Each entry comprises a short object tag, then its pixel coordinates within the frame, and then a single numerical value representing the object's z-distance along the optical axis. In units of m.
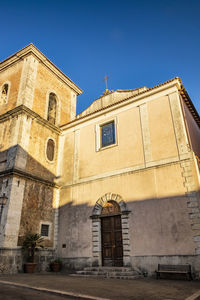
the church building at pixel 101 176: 9.33
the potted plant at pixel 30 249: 10.14
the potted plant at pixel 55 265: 11.17
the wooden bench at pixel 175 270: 7.76
